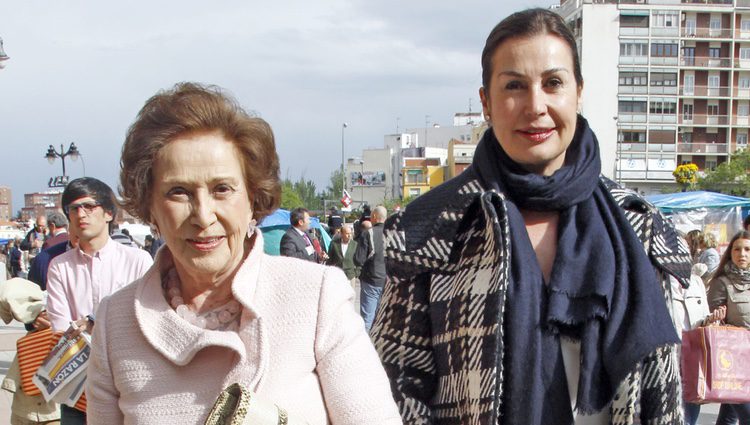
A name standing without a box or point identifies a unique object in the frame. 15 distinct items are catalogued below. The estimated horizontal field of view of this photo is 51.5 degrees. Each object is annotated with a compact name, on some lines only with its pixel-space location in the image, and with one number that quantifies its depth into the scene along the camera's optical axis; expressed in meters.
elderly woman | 1.82
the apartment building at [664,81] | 67.75
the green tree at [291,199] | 82.23
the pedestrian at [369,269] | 11.11
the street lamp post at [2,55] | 15.24
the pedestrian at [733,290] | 6.39
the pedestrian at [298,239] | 10.43
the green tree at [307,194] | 104.75
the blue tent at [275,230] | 10.99
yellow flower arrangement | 25.73
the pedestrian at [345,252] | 11.53
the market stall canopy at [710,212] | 16.55
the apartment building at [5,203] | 156.82
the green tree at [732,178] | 55.94
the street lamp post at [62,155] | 26.70
